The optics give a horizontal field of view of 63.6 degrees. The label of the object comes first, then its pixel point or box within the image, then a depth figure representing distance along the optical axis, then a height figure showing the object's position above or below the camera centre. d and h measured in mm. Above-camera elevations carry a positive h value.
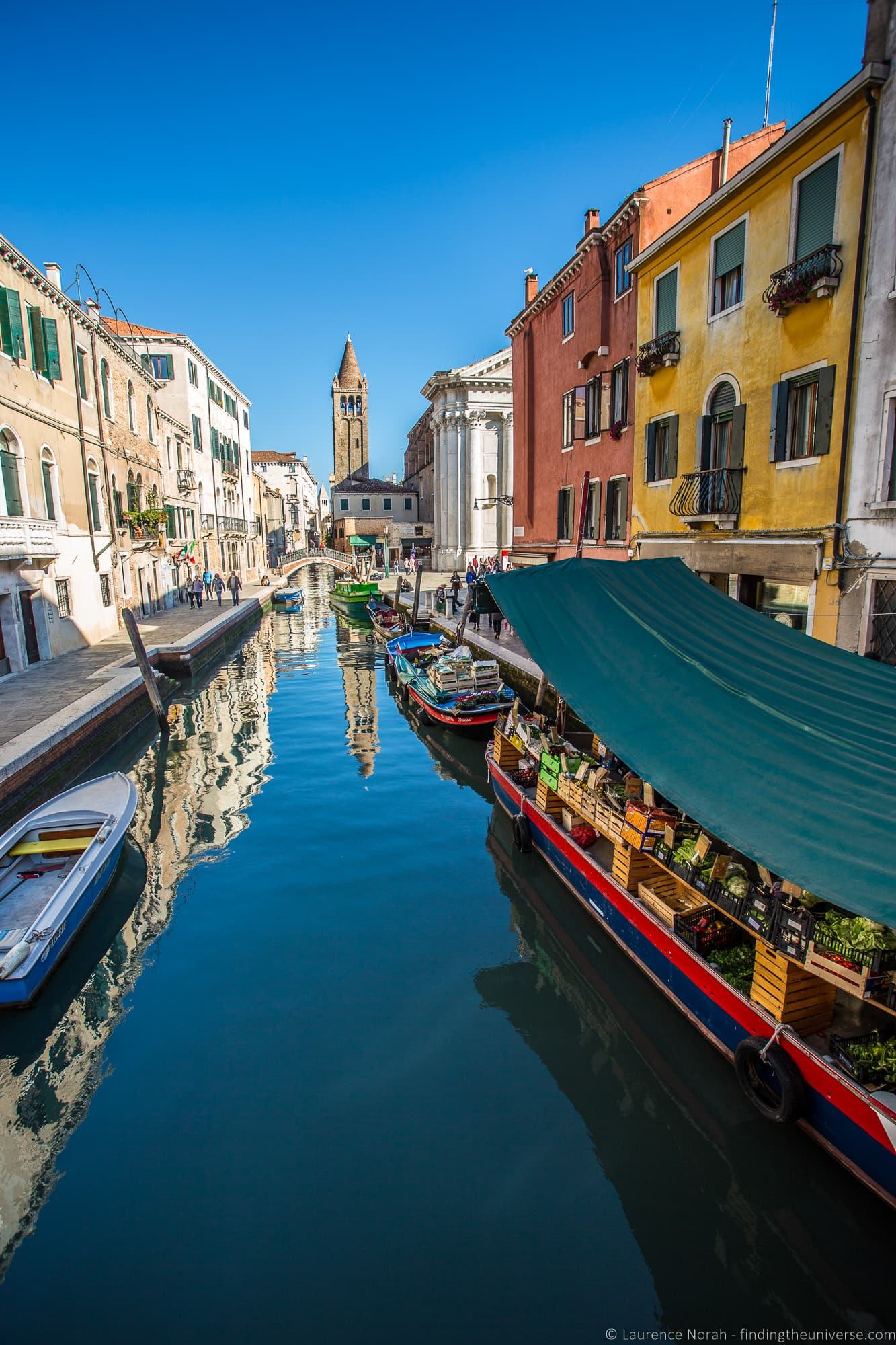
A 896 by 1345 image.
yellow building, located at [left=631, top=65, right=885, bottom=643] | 10867 +3276
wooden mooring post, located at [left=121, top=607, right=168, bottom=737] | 17234 -2832
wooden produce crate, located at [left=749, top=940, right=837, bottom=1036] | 5531 -3422
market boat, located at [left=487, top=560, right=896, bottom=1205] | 5117 -2157
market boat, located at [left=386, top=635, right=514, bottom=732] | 15984 -3285
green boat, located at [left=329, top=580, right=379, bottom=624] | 39344 -2642
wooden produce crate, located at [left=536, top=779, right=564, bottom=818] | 9938 -3453
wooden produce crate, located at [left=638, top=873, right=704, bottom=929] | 6969 -3445
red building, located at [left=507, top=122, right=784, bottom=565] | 17750 +5269
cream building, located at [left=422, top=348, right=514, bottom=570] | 46938 +6196
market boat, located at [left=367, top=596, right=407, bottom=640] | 29328 -3076
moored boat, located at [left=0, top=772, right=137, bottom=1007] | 7238 -3878
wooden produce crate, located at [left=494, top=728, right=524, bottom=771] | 12406 -3512
